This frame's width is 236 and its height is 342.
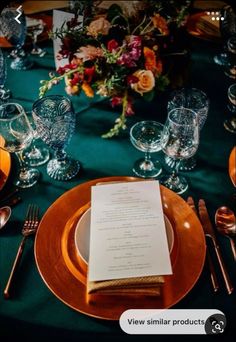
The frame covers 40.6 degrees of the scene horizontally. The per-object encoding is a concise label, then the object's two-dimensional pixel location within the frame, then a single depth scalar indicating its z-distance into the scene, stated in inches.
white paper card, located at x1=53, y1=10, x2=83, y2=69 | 41.1
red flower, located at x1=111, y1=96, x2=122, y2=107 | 41.5
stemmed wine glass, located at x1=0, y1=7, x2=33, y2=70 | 48.5
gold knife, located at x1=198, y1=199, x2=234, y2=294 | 27.7
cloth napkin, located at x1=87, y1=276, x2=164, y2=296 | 25.3
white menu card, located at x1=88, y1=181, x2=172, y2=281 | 26.4
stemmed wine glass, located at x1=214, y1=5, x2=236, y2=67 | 50.2
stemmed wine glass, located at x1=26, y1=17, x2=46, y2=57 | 54.2
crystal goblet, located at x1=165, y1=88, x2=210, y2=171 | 40.9
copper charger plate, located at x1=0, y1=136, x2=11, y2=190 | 35.6
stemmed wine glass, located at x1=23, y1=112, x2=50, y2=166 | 38.5
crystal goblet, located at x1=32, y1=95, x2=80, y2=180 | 33.8
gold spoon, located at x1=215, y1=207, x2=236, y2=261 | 31.0
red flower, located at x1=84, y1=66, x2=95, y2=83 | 39.3
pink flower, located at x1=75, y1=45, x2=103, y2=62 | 39.3
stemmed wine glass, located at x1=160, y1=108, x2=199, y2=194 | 33.0
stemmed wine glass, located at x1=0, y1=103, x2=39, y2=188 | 34.8
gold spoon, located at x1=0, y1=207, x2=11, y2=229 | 32.0
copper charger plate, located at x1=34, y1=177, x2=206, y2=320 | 25.4
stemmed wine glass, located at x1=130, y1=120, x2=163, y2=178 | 36.9
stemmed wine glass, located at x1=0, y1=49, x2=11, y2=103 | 42.9
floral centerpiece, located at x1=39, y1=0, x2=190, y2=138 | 38.6
